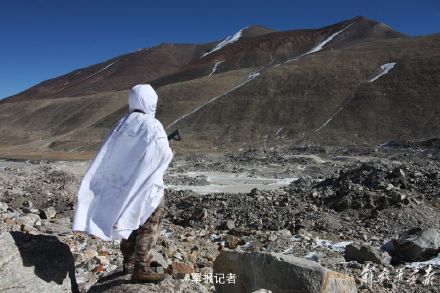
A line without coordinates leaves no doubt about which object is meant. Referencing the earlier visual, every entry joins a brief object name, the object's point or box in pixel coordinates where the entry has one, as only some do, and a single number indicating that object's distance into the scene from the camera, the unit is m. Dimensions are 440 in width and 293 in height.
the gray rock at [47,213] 10.81
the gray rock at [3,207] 10.32
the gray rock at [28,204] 13.27
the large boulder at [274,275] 4.84
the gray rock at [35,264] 4.09
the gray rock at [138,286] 4.20
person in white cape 4.11
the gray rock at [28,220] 8.38
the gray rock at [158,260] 4.81
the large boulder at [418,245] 8.09
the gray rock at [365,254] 7.80
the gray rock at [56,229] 8.35
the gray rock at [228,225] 11.16
